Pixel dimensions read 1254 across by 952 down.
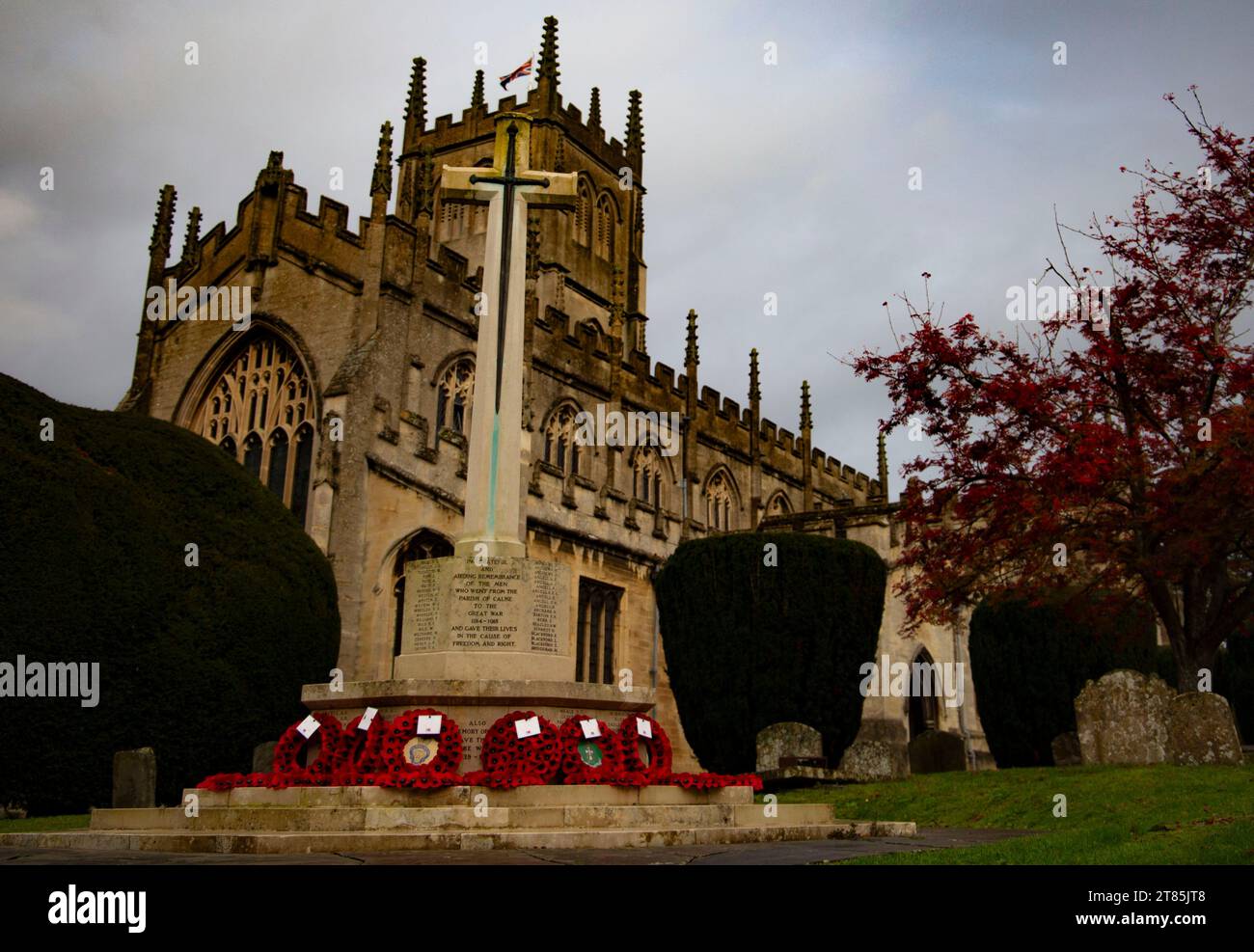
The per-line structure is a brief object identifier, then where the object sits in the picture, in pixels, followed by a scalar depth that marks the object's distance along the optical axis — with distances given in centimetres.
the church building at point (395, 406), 2100
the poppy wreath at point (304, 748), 916
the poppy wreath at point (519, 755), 878
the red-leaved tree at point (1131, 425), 1472
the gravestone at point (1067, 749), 1938
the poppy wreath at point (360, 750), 897
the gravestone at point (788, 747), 1675
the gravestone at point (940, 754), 2014
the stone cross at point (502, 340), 1054
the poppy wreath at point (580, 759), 906
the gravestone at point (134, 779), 1138
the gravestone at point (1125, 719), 1478
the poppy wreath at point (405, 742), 871
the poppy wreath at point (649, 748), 955
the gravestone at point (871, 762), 1747
